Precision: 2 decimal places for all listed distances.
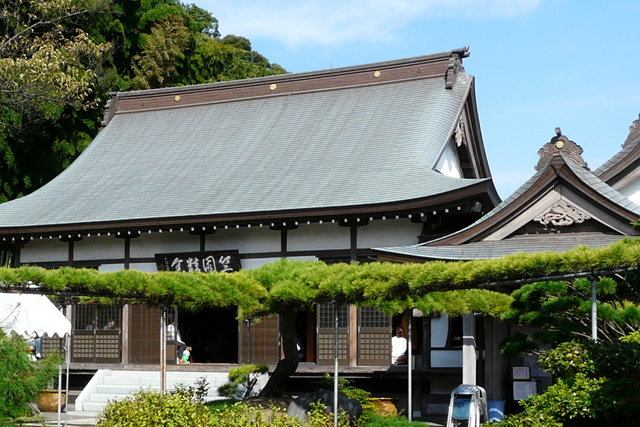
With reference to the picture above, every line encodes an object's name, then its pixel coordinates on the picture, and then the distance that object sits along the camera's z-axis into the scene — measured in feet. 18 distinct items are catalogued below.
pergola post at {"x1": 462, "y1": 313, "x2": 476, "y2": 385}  48.91
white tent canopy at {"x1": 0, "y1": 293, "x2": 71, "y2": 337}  54.34
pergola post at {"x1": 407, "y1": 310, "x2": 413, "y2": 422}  45.36
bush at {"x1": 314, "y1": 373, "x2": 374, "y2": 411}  51.03
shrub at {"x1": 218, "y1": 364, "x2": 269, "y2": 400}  56.05
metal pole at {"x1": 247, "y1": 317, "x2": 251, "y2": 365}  61.46
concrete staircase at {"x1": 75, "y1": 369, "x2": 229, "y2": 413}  64.95
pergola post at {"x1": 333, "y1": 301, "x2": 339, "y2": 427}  39.75
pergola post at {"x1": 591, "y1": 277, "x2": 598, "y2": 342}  31.04
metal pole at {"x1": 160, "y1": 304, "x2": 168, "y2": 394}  42.73
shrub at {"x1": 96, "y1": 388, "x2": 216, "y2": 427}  39.86
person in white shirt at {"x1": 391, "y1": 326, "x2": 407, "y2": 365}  62.49
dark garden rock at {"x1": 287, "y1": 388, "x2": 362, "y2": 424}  43.68
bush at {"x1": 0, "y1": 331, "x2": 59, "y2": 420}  36.88
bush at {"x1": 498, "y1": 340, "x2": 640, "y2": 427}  30.19
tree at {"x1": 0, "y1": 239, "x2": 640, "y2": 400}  33.94
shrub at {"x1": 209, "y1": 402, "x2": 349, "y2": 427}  39.63
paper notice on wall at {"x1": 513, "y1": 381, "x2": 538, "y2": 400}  52.43
